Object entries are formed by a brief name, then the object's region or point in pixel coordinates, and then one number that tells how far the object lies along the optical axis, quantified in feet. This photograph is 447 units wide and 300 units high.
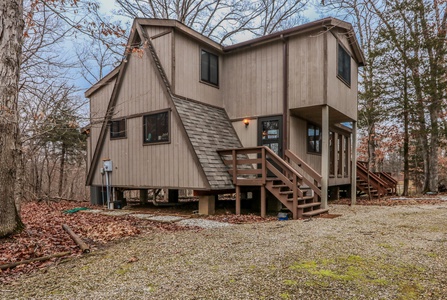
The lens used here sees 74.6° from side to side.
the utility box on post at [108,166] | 34.45
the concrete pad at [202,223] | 21.08
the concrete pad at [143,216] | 25.27
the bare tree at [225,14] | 56.80
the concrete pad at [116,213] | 27.76
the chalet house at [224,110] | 26.94
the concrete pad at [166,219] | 23.19
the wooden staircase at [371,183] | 42.30
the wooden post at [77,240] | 14.37
